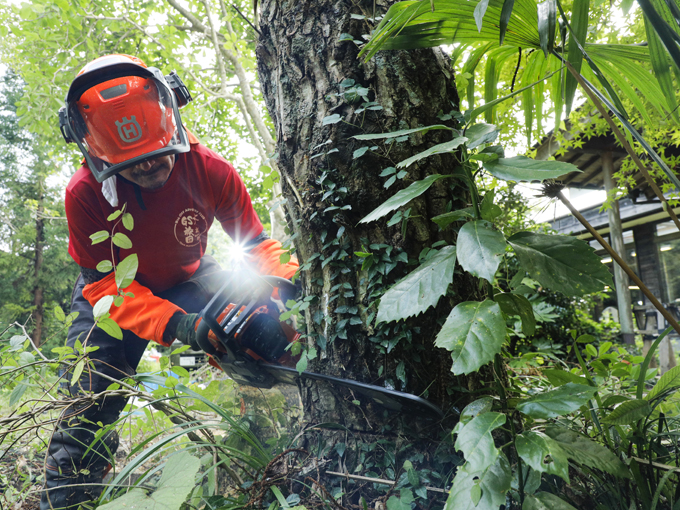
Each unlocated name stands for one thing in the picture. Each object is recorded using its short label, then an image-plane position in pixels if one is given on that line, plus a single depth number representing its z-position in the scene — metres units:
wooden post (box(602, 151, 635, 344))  4.99
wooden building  5.19
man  1.55
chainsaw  1.54
